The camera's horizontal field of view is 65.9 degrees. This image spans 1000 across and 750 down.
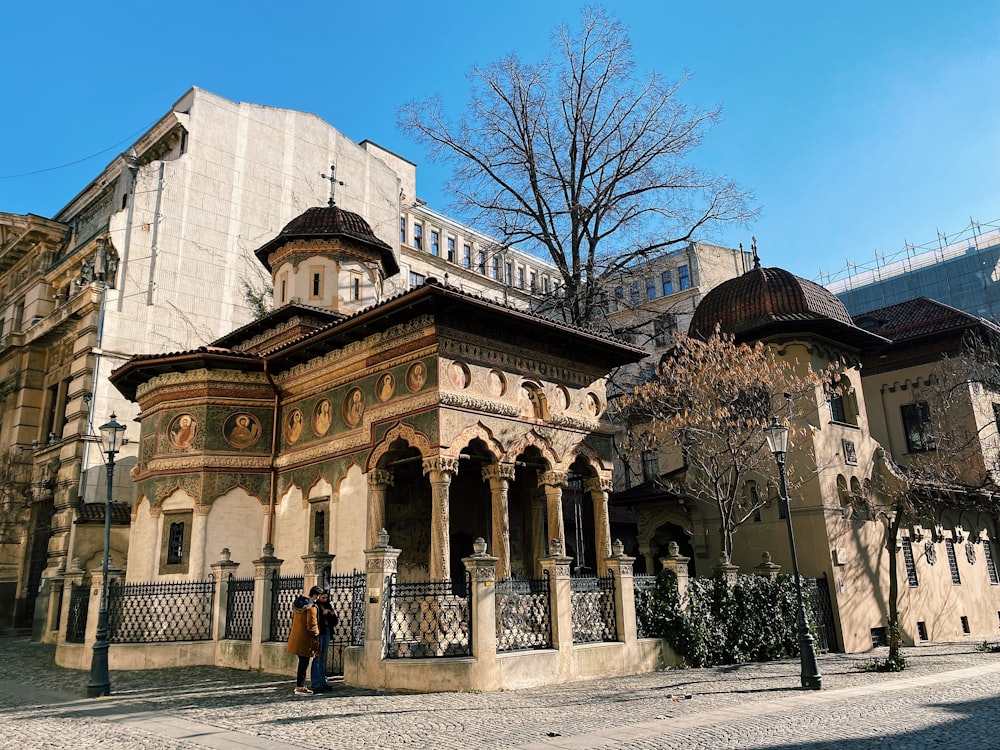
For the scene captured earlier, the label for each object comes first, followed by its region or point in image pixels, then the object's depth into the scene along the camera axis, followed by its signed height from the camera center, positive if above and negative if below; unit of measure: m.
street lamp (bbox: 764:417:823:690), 11.09 -0.76
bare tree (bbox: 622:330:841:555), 16.31 +4.06
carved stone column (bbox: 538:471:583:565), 15.29 +1.98
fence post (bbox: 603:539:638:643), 13.02 +0.04
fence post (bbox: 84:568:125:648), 13.88 +0.16
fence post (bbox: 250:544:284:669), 13.22 +0.09
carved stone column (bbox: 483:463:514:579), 13.91 +1.57
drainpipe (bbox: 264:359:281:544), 17.03 +2.64
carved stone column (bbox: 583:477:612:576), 15.70 +1.63
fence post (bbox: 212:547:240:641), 14.34 +0.30
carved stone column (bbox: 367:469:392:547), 14.22 +1.92
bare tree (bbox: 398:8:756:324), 23.98 +12.64
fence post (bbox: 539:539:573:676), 11.76 -0.08
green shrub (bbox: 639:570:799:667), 13.86 -0.46
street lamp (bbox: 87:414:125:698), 10.77 -0.65
